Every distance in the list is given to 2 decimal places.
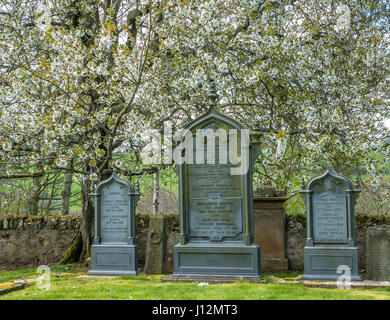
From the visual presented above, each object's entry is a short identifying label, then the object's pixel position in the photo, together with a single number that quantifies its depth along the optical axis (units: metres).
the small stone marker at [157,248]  10.66
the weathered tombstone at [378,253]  8.63
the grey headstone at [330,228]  8.26
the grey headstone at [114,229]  9.09
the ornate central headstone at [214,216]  8.39
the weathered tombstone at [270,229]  10.88
